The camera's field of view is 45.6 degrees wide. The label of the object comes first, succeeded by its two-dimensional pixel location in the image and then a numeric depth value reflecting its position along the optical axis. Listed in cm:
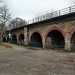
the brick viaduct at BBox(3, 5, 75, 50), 1242
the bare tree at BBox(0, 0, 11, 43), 2255
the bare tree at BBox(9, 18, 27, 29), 5380
